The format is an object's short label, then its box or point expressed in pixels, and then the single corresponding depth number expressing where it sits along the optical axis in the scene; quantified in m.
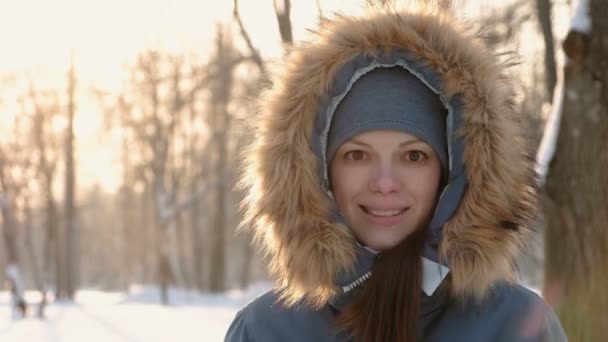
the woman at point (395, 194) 2.19
